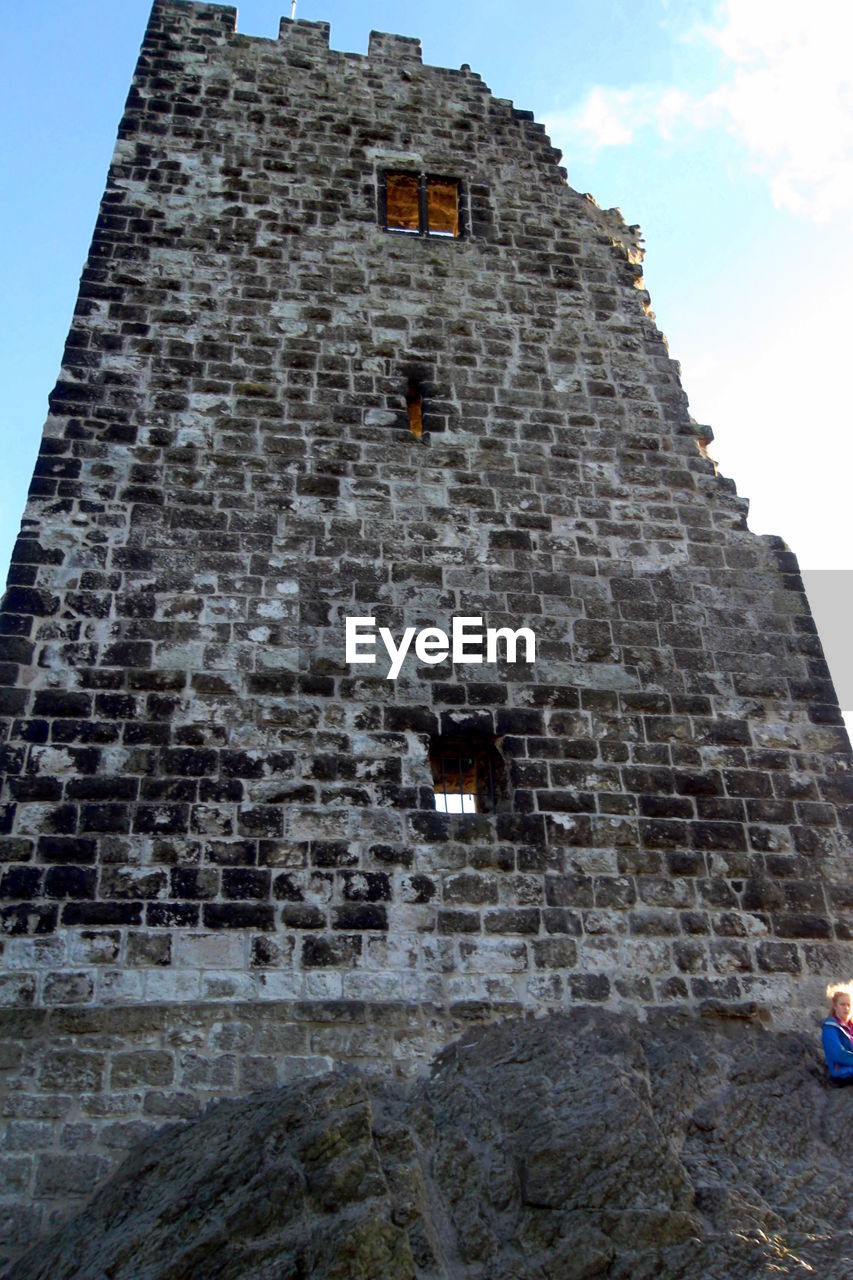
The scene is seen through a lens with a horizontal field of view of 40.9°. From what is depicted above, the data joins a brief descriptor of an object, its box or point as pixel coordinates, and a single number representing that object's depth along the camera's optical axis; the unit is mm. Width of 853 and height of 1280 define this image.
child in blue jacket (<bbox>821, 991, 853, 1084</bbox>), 5426
